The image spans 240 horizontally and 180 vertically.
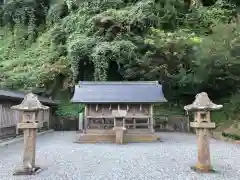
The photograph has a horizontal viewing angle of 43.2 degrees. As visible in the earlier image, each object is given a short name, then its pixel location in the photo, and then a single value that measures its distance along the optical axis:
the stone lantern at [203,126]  7.20
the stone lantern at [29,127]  6.84
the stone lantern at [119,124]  12.80
